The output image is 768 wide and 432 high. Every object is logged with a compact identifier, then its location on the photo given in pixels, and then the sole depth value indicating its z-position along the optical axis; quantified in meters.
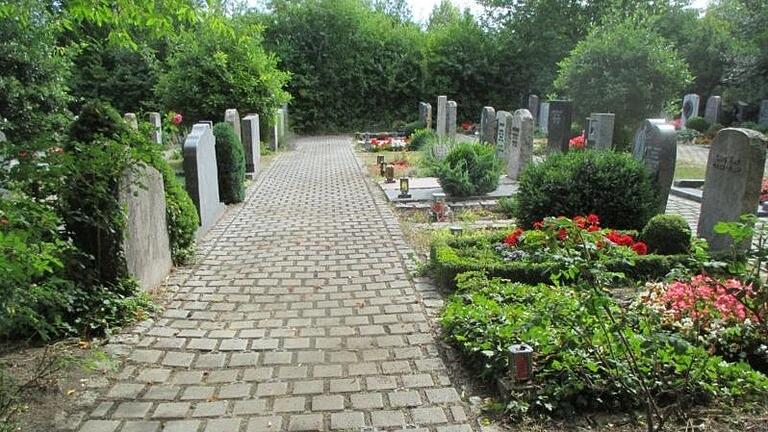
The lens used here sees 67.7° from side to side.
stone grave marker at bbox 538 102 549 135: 22.73
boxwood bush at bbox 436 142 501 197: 9.91
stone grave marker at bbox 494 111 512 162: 13.12
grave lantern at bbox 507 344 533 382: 3.32
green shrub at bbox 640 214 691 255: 5.93
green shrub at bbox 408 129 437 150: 18.07
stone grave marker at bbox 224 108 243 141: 12.03
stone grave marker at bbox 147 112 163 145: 13.86
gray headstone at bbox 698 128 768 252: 5.91
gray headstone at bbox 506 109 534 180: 11.56
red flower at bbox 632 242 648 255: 5.80
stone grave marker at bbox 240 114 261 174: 13.52
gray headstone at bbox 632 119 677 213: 7.42
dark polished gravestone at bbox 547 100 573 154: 13.40
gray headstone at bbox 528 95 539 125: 25.24
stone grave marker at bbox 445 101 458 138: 18.39
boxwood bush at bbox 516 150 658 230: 7.01
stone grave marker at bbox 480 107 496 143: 15.77
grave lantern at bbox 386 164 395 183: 11.70
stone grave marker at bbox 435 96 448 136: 19.81
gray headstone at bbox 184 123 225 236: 7.54
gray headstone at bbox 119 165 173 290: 4.74
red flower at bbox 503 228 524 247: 6.28
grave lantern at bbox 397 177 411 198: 10.04
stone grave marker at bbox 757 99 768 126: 21.77
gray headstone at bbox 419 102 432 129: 22.17
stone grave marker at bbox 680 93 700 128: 23.52
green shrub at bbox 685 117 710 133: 21.83
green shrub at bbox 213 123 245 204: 9.56
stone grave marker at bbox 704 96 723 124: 23.25
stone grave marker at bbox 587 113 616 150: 11.48
